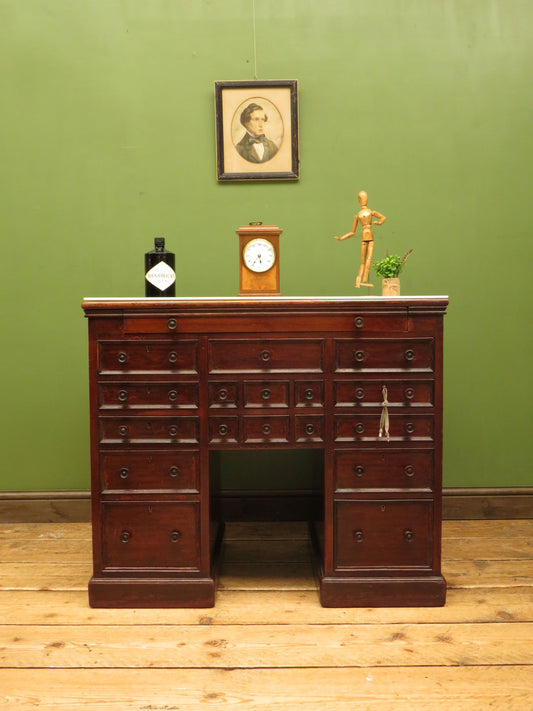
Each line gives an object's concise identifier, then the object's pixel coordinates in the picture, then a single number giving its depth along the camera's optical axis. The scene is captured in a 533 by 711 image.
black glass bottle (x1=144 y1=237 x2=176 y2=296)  2.37
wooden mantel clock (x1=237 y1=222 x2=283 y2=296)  2.40
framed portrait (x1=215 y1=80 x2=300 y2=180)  3.00
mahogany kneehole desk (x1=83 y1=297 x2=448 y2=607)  2.27
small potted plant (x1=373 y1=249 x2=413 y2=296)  2.39
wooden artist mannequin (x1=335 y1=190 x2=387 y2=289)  2.49
